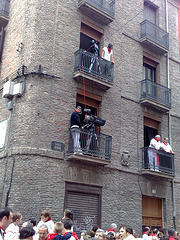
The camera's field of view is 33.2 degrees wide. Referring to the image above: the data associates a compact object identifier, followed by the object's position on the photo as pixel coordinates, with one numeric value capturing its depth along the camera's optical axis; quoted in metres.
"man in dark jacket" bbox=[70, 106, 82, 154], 10.73
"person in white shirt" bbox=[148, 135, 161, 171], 12.88
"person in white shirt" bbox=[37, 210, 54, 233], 6.85
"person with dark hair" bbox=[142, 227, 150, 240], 10.40
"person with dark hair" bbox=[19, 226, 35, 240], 4.44
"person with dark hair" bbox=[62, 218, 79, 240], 5.51
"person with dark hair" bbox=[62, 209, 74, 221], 6.60
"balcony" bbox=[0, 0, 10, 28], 13.57
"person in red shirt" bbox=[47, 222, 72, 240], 5.37
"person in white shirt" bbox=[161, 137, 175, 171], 13.61
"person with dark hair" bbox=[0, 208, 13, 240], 4.50
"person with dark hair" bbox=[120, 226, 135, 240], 6.36
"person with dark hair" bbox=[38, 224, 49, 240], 5.14
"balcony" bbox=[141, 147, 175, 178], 12.80
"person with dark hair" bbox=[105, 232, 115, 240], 6.81
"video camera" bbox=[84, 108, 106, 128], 11.21
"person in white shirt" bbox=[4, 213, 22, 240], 5.94
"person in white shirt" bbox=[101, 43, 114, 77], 12.62
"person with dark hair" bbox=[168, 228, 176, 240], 7.06
